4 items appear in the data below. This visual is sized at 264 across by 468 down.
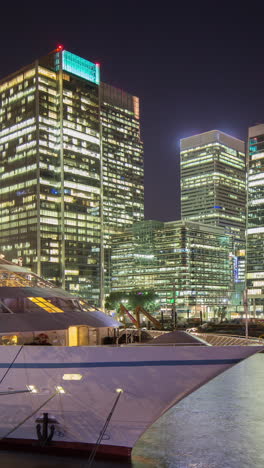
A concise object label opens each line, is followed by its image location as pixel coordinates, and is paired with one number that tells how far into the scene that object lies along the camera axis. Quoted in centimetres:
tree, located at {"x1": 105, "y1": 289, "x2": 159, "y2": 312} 14300
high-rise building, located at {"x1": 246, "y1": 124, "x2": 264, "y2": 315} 17162
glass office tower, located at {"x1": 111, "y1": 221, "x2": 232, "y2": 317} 18588
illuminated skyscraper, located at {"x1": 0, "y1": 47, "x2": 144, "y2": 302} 15775
